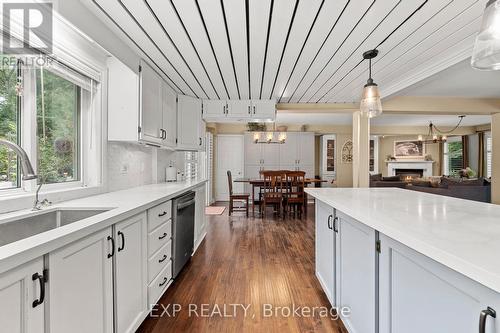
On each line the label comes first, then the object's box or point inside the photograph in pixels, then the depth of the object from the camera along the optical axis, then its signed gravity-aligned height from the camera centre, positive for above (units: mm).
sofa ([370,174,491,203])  4266 -420
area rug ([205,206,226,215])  5639 -1090
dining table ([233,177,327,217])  5423 -396
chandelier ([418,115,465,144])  7184 +1045
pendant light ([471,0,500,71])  1171 +631
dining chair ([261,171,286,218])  5250 -447
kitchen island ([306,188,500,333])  713 -392
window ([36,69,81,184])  1722 +299
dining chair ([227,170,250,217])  5395 -702
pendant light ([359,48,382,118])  2350 +632
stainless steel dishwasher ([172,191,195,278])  2355 -666
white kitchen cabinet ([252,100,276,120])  4148 +964
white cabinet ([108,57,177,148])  2326 +603
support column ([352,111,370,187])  4340 +264
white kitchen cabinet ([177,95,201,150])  3570 +668
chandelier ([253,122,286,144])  6609 +801
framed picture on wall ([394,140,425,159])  9109 +628
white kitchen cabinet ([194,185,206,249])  3252 -728
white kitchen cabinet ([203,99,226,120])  4172 +984
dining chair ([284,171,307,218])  5283 -577
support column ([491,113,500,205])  4426 +105
